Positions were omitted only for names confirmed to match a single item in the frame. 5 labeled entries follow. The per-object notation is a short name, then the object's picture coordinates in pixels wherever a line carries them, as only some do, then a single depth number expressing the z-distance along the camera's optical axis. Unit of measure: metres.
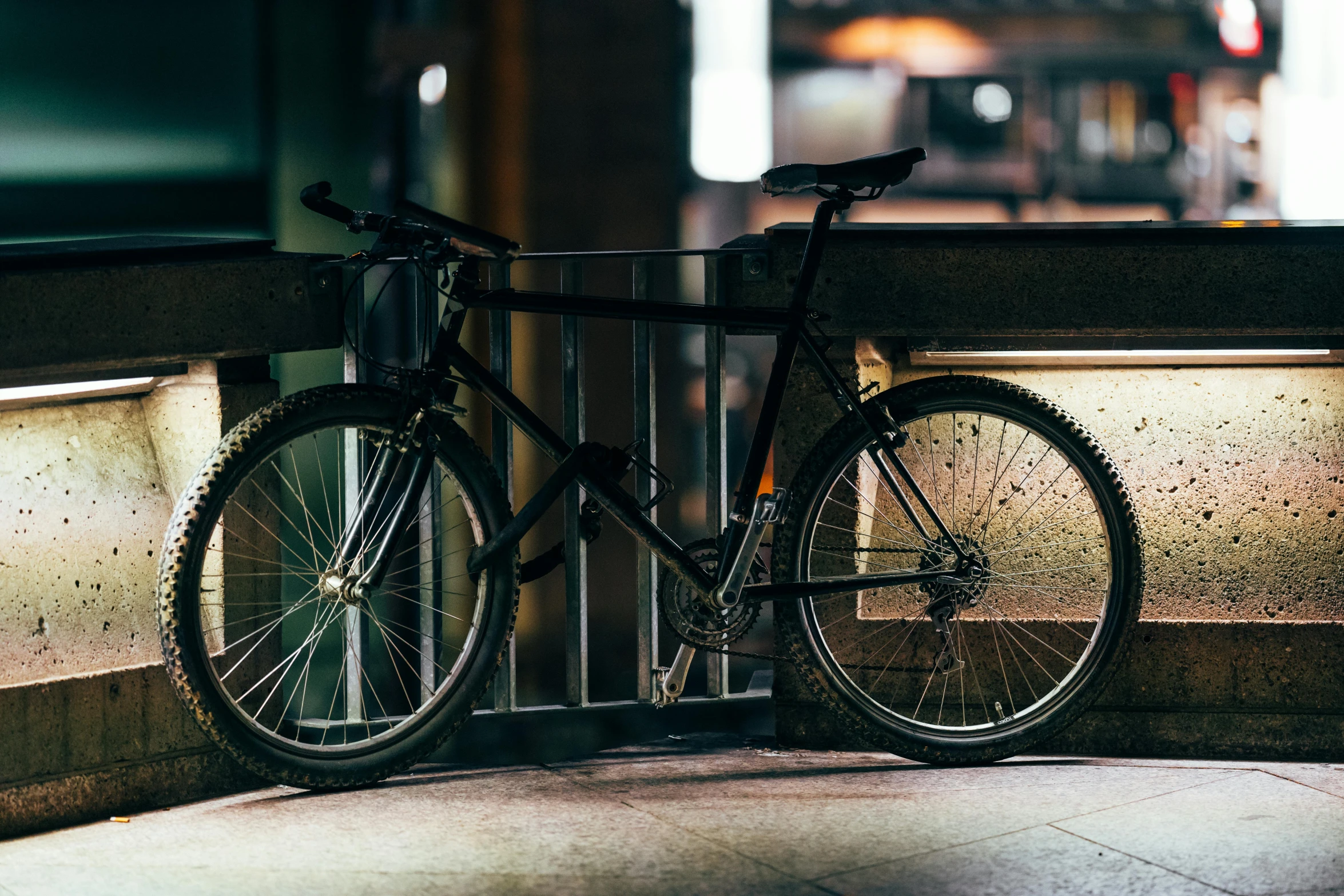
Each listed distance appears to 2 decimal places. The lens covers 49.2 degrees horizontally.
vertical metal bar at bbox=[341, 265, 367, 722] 3.83
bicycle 3.44
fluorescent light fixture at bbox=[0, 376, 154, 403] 3.45
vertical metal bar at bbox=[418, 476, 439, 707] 3.89
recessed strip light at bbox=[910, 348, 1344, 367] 3.95
